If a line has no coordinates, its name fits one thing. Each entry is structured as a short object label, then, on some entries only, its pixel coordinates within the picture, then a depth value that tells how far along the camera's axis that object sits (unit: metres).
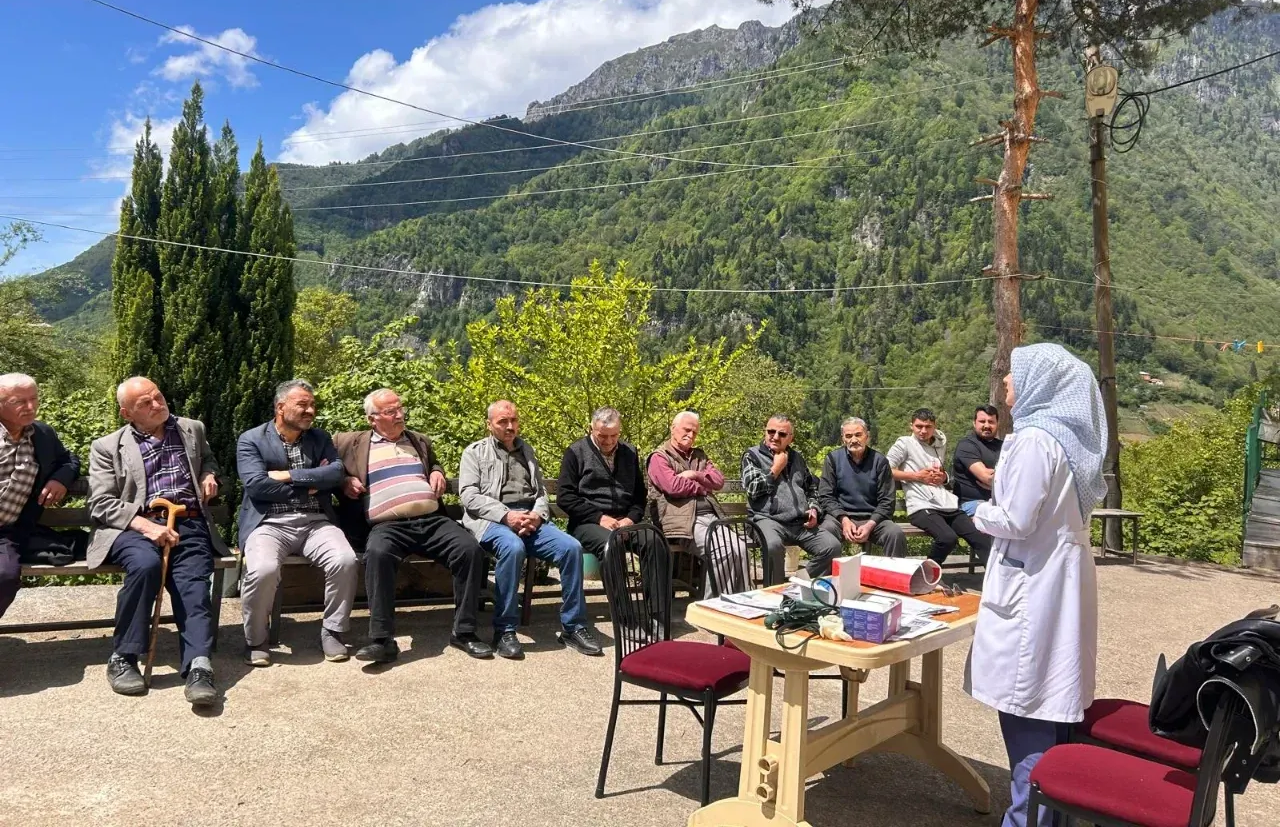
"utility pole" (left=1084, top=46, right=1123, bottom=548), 10.91
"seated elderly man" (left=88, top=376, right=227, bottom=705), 4.45
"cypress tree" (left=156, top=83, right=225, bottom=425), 9.00
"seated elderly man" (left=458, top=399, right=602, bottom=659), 5.32
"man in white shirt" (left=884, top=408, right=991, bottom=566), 7.25
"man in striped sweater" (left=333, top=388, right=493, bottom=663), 5.06
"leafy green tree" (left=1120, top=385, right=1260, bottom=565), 13.43
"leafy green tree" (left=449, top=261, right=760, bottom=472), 13.85
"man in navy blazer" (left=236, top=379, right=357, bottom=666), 4.83
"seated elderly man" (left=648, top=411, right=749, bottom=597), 6.27
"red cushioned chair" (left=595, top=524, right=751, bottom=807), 3.28
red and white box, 3.49
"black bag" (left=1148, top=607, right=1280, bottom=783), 2.15
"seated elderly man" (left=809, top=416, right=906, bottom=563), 6.84
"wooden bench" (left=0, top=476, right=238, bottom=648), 4.66
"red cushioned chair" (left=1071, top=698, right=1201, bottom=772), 2.72
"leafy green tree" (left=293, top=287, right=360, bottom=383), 36.94
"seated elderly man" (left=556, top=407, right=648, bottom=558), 5.99
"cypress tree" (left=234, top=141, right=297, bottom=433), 9.16
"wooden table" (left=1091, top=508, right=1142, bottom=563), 8.84
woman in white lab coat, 2.84
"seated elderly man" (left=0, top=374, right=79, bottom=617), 4.64
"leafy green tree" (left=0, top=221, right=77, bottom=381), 21.66
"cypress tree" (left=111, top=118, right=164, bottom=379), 8.92
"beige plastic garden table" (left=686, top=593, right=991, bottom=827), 2.78
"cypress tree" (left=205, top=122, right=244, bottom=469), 9.11
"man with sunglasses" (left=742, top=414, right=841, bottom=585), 6.51
